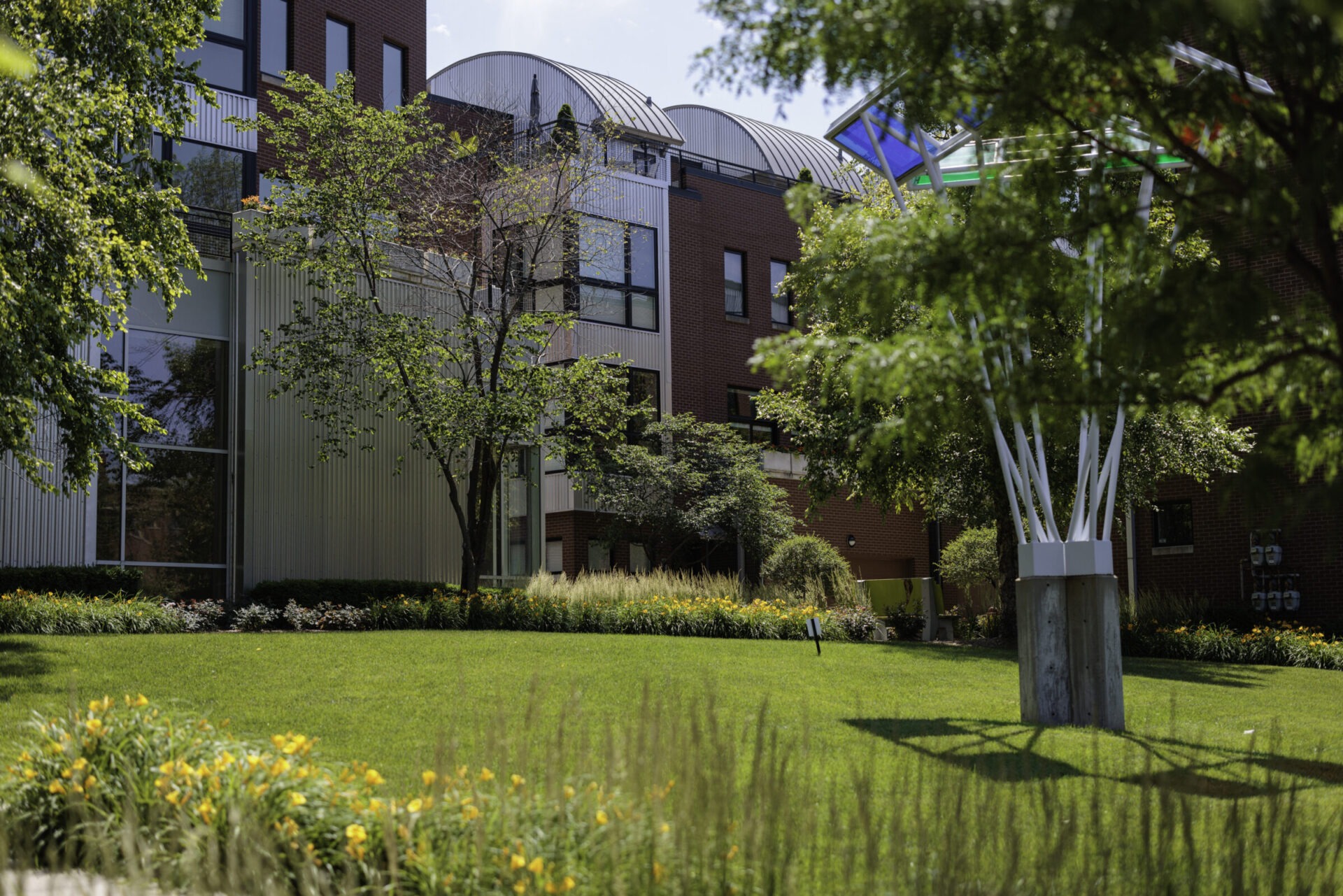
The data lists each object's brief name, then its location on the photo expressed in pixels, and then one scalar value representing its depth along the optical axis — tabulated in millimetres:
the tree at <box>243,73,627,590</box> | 20781
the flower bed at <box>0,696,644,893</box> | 4770
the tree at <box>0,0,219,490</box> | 12141
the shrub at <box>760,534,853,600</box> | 26000
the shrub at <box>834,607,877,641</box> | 20625
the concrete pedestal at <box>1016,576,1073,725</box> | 11188
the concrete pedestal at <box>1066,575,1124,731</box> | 11086
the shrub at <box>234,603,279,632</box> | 18406
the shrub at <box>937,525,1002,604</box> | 28766
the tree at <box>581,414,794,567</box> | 28266
